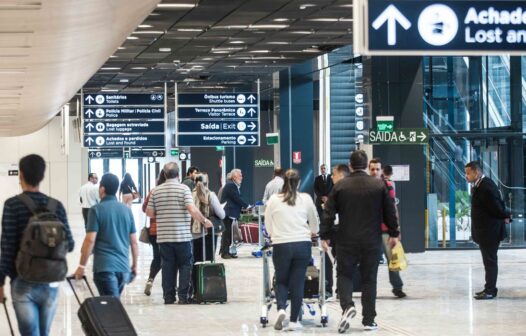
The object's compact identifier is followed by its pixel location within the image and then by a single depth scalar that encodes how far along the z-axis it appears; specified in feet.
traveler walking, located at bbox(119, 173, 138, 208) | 87.00
